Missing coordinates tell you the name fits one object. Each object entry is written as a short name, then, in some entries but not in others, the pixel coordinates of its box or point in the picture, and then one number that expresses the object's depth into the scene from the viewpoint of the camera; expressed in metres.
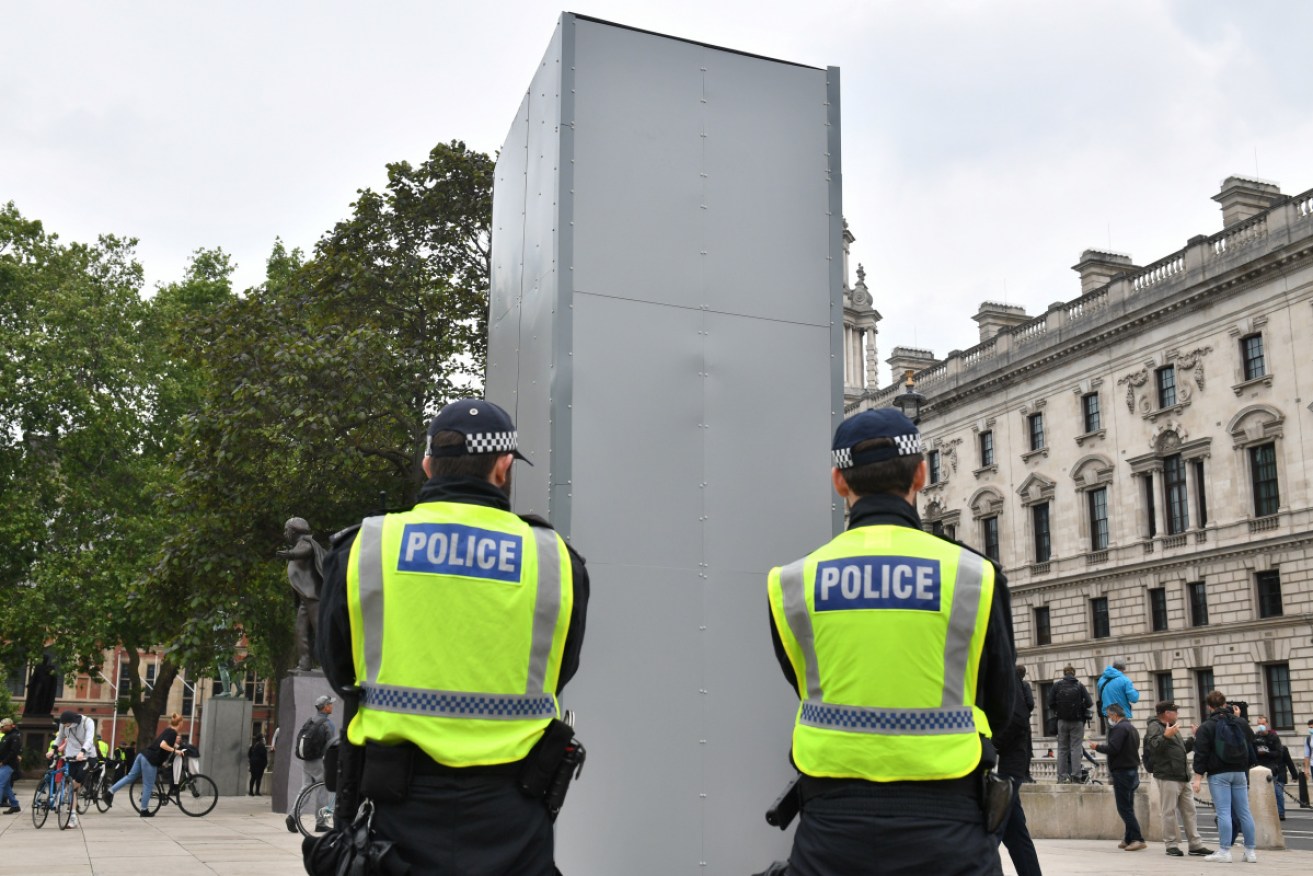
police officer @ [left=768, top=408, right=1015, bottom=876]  3.32
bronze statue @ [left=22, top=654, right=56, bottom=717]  60.29
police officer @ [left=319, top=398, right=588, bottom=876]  3.52
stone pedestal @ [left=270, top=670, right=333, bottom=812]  23.61
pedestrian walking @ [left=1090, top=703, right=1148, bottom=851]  14.93
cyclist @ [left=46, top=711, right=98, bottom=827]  19.83
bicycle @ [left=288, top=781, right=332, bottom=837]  15.15
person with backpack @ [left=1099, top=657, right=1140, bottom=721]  16.59
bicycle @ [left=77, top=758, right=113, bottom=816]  23.62
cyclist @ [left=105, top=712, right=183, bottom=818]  22.22
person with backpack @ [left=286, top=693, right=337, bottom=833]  15.80
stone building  39.50
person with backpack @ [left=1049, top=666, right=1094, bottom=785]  16.95
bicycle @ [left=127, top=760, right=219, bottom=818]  23.47
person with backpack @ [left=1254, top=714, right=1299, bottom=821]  23.71
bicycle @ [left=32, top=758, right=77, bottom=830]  19.09
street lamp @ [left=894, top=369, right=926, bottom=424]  17.55
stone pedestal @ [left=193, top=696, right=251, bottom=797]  35.69
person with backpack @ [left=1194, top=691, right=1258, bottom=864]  14.43
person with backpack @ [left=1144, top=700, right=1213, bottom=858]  15.16
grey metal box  7.43
